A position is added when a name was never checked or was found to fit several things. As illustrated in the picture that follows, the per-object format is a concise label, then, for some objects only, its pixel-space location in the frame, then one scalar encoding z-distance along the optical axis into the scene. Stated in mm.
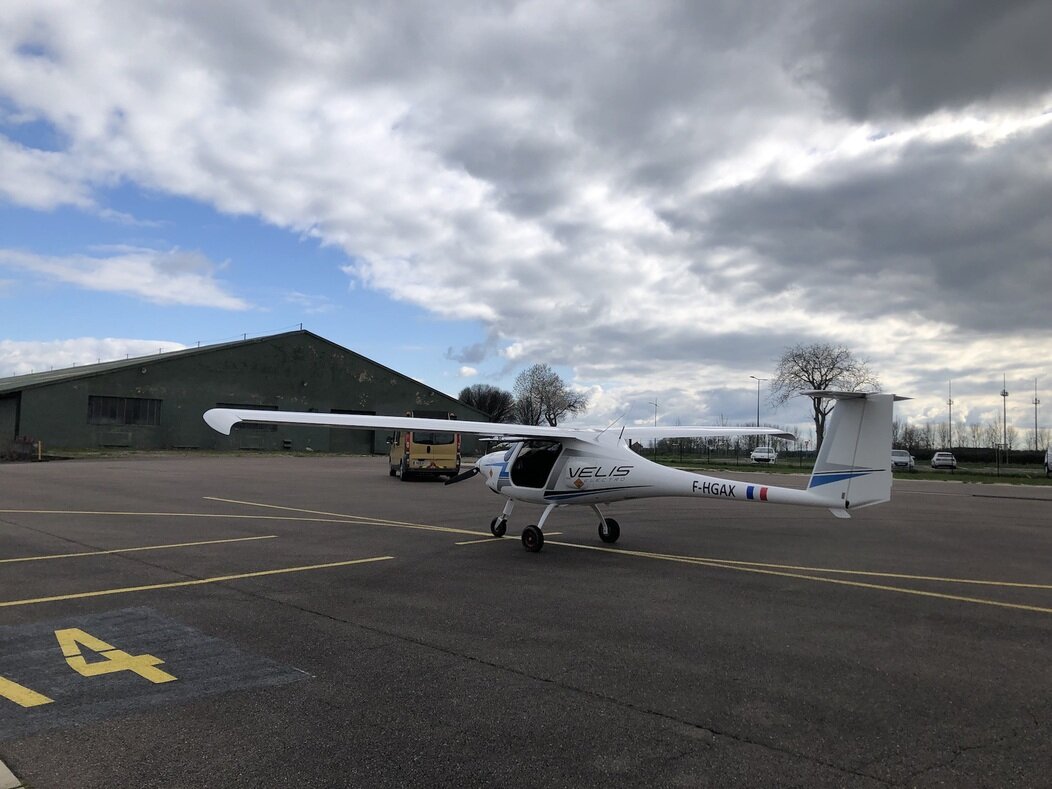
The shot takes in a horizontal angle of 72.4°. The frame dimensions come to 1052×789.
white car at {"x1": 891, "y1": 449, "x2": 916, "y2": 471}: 50375
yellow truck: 27719
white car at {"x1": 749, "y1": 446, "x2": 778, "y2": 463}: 60662
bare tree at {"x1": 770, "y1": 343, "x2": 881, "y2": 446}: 72875
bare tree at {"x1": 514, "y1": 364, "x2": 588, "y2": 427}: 97062
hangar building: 48312
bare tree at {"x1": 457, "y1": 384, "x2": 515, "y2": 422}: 104706
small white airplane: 10000
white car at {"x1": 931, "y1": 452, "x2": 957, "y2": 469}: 54312
